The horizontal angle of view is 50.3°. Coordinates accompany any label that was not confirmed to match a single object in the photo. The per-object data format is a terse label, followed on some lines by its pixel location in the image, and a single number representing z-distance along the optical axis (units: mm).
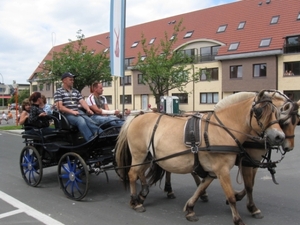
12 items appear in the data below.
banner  9102
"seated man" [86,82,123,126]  5920
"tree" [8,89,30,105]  70125
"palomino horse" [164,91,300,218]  3707
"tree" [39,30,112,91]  19078
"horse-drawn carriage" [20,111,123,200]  5410
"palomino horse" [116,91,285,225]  3780
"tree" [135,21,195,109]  21672
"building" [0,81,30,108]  98075
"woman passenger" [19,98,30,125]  6520
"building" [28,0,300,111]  27428
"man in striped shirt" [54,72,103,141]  5480
